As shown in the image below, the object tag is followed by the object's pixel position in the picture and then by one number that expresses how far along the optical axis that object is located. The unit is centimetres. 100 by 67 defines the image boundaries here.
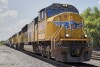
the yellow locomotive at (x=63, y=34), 942
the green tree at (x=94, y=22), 3030
